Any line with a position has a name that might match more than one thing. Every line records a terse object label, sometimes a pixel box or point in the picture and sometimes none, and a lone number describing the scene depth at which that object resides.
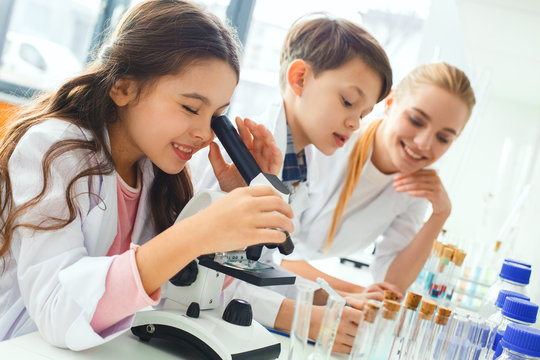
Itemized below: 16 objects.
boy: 1.45
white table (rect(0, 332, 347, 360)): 0.73
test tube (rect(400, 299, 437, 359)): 0.79
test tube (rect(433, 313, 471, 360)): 0.80
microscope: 0.82
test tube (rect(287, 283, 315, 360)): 0.71
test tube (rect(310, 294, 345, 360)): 0.76
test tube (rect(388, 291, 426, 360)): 0.77
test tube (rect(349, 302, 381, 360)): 0.75
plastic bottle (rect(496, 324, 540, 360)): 0.65
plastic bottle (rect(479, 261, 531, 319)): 1.02
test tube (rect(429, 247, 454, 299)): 1.52
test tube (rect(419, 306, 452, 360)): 0.80
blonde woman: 1.79
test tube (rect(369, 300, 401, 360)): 0.74
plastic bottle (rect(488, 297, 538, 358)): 0.78
